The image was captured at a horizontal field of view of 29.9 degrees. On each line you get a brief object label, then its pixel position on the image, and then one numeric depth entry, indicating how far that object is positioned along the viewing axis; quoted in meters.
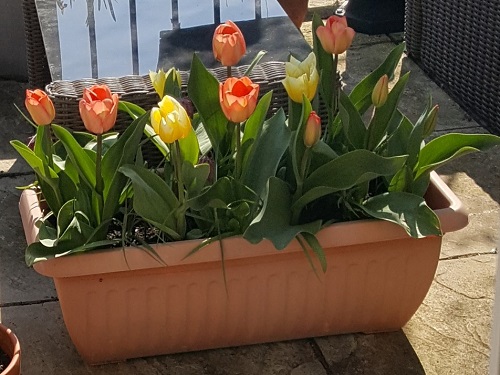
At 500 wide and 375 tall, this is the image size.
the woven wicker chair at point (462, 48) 3.11
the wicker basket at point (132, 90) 2.21
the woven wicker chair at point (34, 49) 3.05
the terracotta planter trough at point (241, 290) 1.88
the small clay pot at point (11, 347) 1.73
